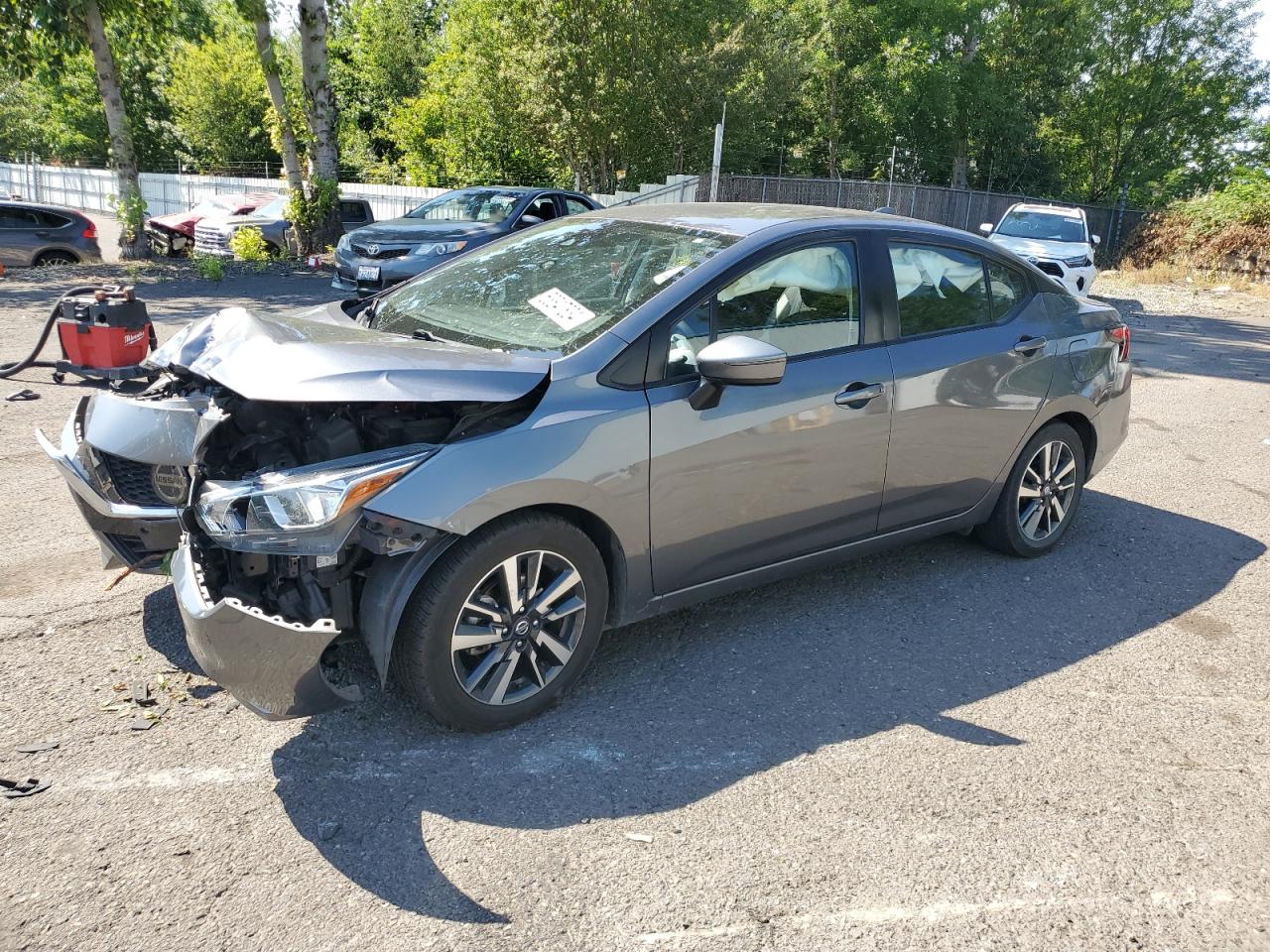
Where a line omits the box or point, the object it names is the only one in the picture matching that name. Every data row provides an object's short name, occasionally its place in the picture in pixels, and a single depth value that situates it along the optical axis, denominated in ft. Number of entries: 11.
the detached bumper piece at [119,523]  11.73
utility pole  56.03
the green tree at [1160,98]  125.59
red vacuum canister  14.76
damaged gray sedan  10.19
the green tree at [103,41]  52.21
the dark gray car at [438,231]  44.09
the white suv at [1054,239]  54.80
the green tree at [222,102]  144.25
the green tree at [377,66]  135.85
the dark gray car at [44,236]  54.54
